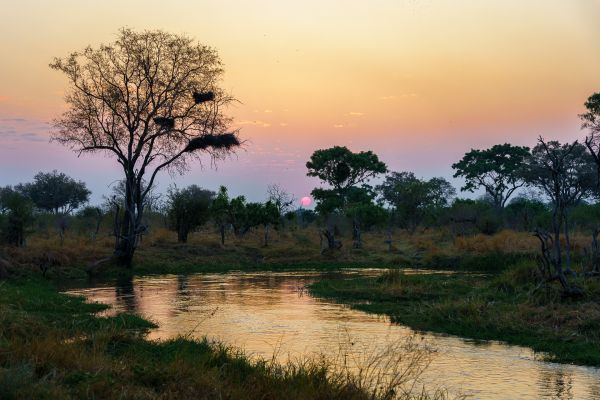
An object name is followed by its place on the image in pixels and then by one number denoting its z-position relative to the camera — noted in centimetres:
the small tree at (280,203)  5878
